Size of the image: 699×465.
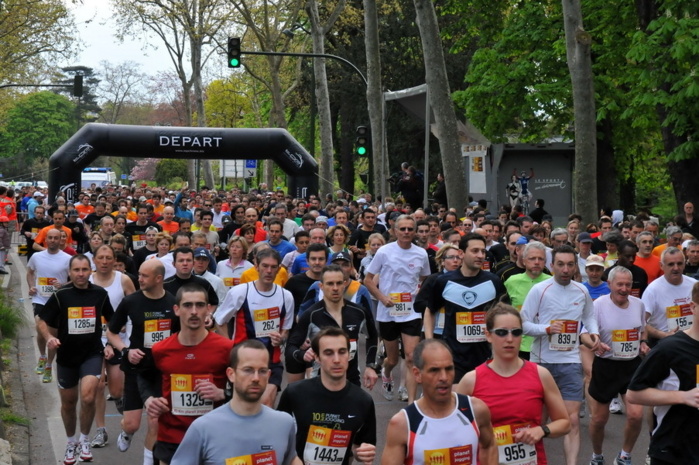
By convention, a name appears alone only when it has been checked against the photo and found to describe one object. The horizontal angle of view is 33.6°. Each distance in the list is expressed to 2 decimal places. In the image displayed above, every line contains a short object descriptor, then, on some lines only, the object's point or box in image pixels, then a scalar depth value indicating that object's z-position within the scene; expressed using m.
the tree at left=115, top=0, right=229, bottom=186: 46.56
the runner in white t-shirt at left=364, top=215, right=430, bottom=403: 11.41
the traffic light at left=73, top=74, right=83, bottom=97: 39.94
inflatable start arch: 35.78
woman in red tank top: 5.89
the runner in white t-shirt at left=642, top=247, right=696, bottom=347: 9.48
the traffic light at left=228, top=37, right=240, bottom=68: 27.64
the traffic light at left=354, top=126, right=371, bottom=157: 24.91
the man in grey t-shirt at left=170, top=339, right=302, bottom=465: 5.00
